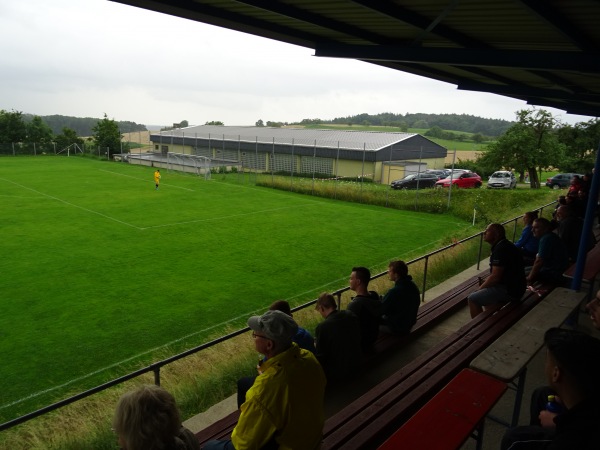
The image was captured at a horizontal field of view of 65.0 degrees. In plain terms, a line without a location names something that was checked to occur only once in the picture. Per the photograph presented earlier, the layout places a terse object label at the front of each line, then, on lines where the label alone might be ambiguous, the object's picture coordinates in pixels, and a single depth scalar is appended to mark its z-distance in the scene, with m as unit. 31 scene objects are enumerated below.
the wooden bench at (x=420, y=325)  3.95
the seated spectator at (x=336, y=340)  4.51
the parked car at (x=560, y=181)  35.19
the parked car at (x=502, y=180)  32.88
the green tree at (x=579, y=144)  36.47
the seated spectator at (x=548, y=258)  6.55
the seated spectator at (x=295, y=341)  4.17
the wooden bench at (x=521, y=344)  3.59
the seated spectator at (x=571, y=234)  7.77
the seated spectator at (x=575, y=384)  2.10
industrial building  39.28
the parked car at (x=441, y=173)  34.90
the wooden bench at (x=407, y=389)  3.45
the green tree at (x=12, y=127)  54.28
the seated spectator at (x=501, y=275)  5.81
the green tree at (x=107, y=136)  56.06
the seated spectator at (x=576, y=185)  12.79
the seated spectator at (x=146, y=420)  2.06
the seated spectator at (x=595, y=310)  2.91
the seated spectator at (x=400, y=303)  5.70
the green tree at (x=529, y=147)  33.53
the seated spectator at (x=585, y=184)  12.14
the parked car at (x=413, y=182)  32.34
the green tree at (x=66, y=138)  56.59
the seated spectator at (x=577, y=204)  9.78
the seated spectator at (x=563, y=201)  9.91
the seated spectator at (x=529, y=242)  7.99
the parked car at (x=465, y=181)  31.81
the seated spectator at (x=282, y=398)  2.69
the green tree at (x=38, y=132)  56.03
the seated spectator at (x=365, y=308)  5.09
